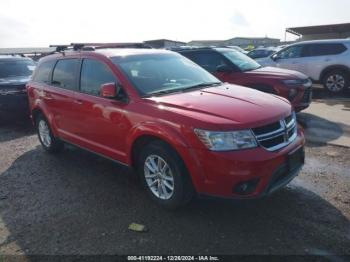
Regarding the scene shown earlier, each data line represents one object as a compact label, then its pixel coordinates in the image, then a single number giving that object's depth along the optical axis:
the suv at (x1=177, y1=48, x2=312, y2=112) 7.99
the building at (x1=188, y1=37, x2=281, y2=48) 70.22
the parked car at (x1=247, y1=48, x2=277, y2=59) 20.06
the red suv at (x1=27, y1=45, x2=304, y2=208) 3.55
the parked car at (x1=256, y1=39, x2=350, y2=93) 11.60
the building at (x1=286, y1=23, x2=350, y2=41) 35.53
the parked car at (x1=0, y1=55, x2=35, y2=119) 8.70
